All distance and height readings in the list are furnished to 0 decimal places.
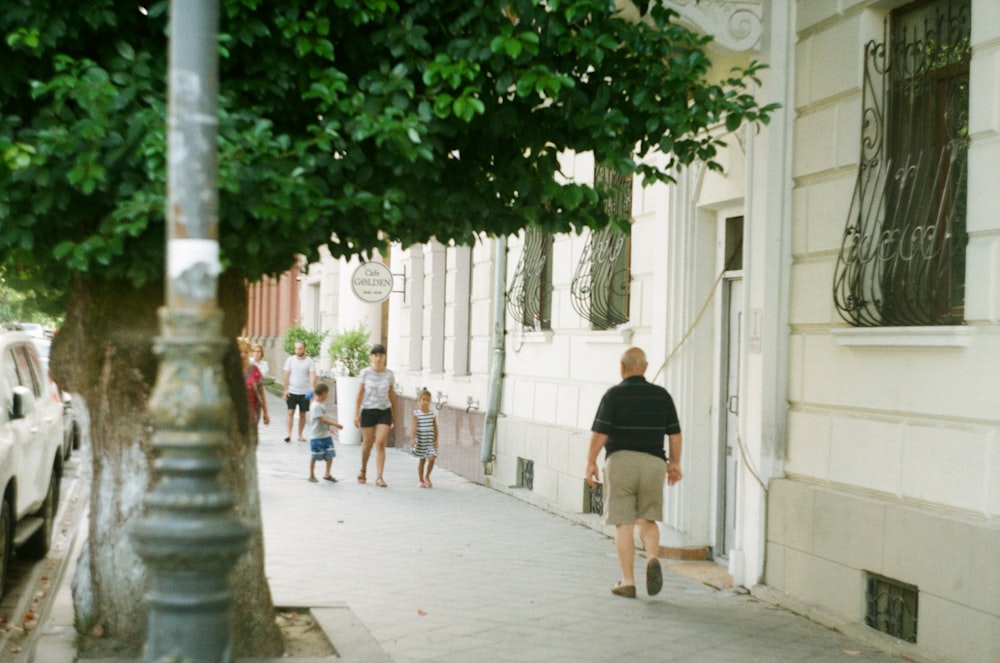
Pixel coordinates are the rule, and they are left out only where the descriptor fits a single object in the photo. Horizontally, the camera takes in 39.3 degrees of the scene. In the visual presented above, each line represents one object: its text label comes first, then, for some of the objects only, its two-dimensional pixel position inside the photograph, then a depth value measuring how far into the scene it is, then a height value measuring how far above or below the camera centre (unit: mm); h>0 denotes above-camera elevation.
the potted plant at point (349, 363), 24281 -556
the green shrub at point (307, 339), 30441 -208
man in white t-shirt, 24203 -885
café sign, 20234 +692
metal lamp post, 3873 -225
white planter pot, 24047 -1332
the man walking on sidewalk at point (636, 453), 9883 -818
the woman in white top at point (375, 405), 17516 -926
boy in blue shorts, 17141 -1239
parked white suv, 9852 -990
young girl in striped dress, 17344 -1339
